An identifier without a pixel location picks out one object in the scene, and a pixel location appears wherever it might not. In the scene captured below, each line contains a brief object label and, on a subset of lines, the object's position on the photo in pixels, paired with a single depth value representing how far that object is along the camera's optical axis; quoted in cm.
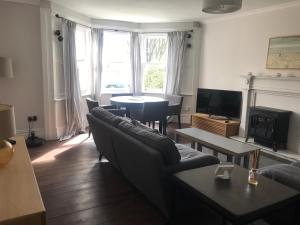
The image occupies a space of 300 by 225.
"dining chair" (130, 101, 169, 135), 482
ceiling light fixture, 283
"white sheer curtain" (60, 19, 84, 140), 497
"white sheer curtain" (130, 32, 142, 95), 657
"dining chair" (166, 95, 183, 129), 558
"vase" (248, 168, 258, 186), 194
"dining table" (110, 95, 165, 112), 490
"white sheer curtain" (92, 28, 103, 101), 610
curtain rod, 574
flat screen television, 528
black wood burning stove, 428
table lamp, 155
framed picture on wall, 422
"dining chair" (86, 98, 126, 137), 466
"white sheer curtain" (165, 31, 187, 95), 635
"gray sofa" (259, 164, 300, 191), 210
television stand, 514
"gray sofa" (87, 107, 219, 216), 217
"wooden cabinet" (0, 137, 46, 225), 127
